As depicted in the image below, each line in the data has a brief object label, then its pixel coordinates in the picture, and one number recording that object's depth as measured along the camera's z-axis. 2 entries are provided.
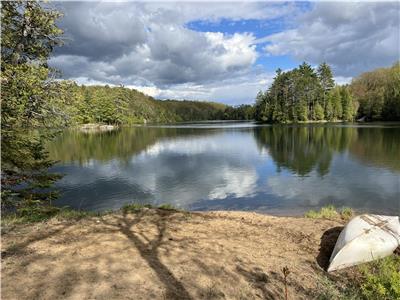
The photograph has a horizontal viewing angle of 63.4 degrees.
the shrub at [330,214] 13.07
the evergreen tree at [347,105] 108.94
